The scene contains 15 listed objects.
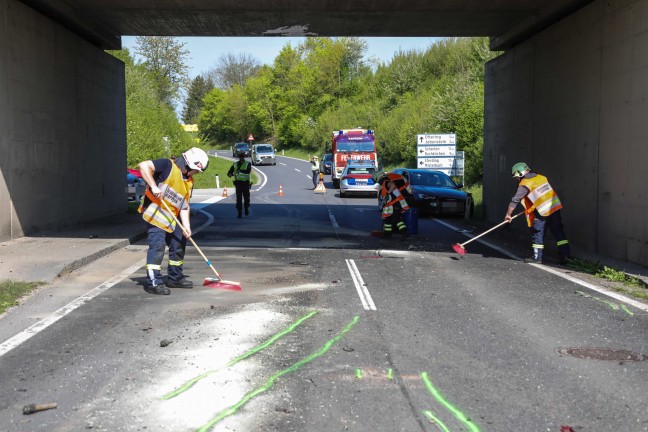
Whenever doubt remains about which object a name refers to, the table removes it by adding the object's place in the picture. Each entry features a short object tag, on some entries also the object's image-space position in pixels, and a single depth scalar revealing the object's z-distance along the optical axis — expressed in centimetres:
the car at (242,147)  8039
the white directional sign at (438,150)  3472
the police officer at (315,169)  3937
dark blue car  2220
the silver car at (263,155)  7112
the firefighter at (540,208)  1206
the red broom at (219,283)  902
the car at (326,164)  5012
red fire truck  3981
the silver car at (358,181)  3272
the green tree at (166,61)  7000
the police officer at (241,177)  2070
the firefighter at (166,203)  882
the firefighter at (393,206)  1556
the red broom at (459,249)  1262
